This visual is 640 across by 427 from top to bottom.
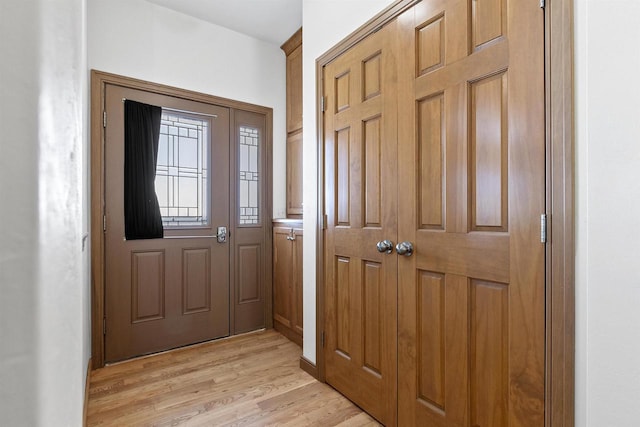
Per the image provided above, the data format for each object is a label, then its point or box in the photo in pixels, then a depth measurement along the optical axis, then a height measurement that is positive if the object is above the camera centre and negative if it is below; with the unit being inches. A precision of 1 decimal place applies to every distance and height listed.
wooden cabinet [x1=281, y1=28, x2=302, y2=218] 119.9 +34.2
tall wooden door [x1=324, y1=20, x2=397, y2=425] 64.7 -2.2
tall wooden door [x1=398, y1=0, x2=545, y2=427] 43.1 +0.0
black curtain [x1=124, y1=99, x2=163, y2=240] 97.7 +13.4
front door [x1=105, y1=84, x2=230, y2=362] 95.5 -10.0
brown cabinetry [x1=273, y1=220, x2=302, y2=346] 110.0 -23.6
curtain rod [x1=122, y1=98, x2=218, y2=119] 105.3 +34.3
